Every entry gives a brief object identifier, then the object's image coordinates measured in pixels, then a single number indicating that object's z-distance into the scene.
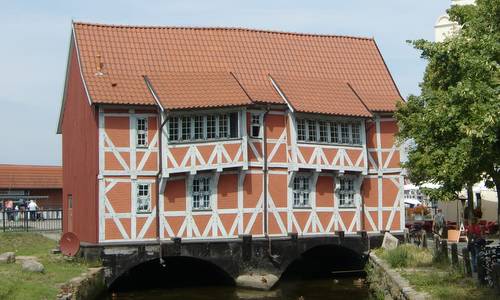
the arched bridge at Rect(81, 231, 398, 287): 25.95
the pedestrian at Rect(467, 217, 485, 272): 19.91
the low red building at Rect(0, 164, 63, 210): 50.12
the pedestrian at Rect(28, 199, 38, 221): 41.12
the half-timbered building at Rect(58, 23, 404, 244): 27.64
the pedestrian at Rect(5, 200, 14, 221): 38.64
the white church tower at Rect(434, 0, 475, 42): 45.00
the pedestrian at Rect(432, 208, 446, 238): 32.55
